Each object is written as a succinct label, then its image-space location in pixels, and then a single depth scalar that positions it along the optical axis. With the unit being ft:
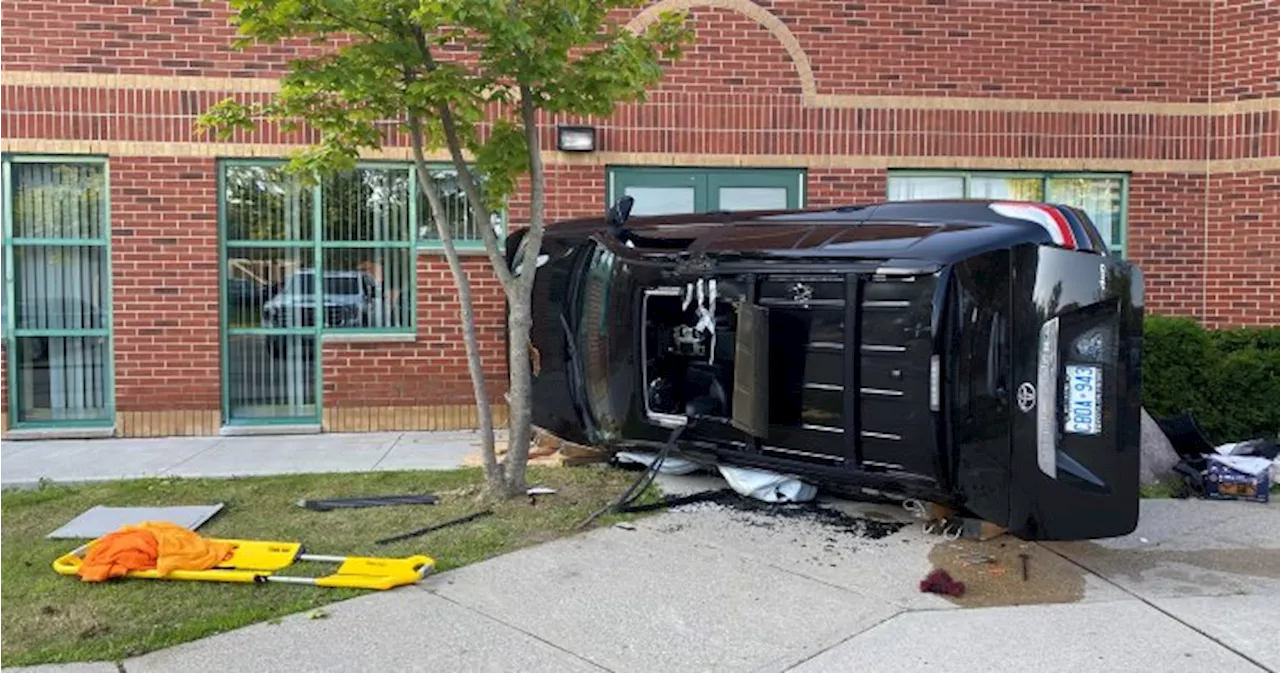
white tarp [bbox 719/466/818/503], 20.59
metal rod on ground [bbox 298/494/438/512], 20.29
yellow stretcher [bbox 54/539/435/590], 15.43
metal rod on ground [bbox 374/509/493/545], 17.92
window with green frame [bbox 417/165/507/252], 30.07
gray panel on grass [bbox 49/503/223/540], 18.40
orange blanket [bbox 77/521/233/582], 15.58
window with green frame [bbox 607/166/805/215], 30.81
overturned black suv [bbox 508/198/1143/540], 15.57
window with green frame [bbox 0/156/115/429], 28.63
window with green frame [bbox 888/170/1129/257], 32.12
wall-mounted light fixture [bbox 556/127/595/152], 29.96
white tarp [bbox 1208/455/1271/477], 22.35
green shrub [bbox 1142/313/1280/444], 26.86
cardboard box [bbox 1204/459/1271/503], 22.34
